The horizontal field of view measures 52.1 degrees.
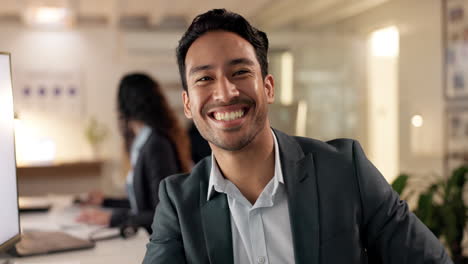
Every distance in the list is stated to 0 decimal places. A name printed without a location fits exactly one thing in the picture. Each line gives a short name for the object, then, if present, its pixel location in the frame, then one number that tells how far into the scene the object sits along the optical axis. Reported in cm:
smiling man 131
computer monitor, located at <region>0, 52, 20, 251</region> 137
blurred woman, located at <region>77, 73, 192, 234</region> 254
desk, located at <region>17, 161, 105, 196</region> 555
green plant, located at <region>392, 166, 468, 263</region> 285
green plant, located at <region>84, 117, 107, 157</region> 581
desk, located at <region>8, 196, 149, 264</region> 173
